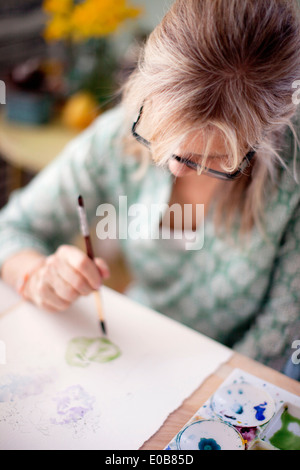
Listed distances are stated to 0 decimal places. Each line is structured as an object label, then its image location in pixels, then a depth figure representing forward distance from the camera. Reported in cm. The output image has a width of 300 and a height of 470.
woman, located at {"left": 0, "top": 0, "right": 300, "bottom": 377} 53
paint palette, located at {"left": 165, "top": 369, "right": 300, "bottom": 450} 53
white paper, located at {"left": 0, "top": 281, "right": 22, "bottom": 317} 74
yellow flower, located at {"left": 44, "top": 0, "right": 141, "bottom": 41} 126
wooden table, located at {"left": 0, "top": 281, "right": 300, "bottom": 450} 54
